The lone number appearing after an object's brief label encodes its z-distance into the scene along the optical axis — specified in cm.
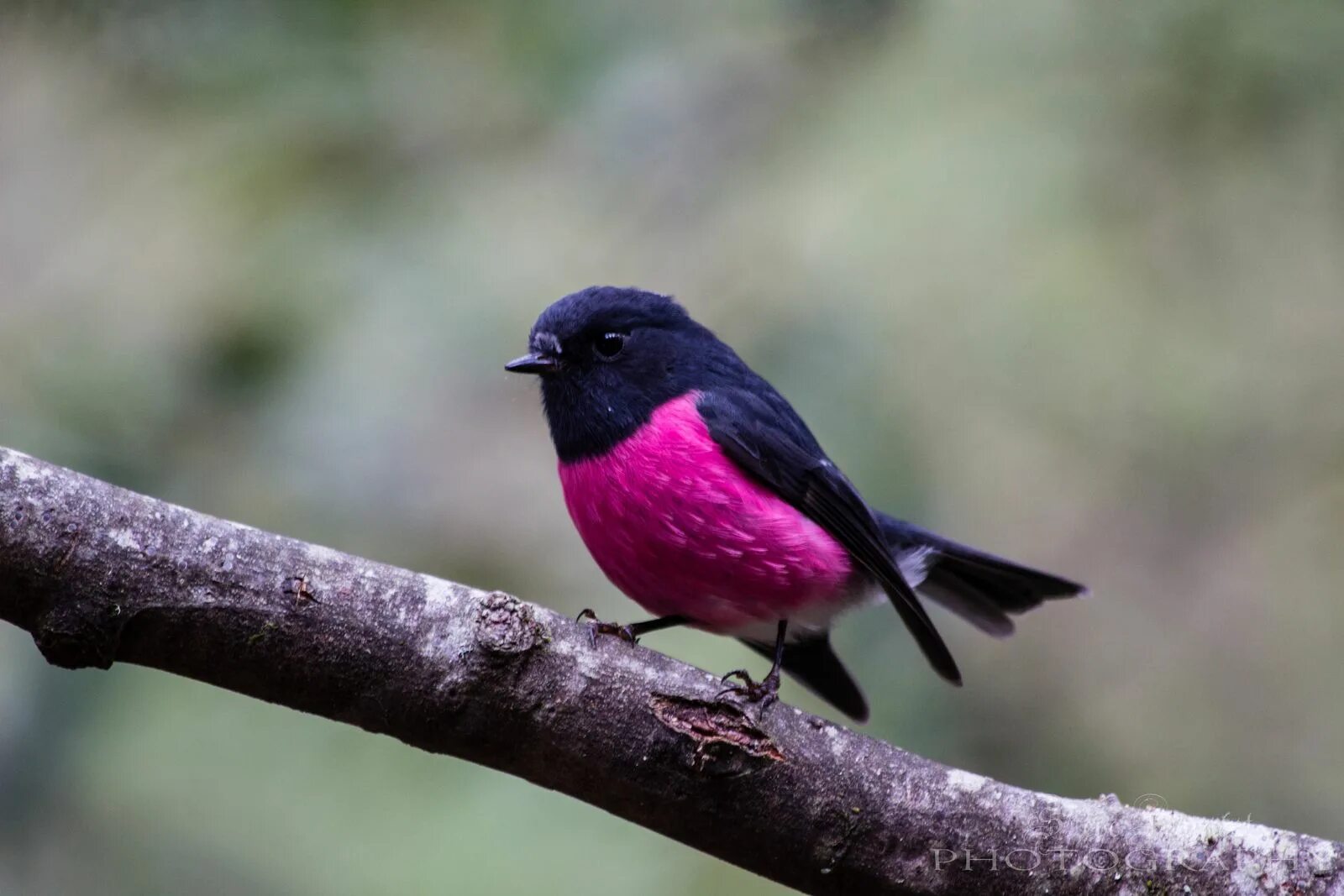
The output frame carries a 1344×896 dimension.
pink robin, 665
